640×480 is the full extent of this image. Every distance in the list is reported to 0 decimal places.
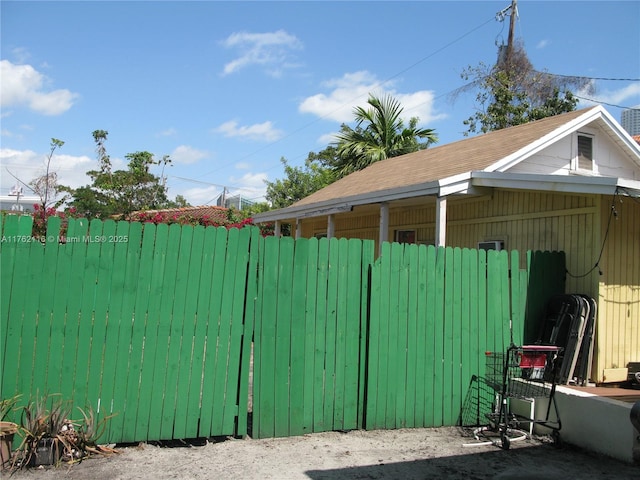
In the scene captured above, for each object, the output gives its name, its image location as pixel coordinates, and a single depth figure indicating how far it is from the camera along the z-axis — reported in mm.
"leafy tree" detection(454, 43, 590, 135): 23109
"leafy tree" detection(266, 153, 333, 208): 31594
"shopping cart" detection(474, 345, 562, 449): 5770
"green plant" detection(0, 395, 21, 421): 4299
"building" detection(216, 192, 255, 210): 45150
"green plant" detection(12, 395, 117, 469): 4266
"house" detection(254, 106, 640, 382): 6875
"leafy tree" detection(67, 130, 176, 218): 22672
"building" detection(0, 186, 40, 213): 36688
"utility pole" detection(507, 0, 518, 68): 24750
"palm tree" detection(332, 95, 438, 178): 20109
